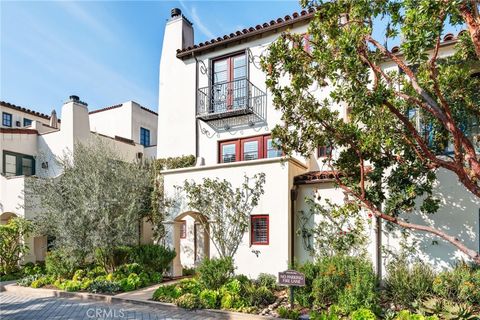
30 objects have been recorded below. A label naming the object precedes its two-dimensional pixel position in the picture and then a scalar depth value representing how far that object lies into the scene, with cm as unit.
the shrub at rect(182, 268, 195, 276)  1414
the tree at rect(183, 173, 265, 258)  1235
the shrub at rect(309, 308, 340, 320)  754
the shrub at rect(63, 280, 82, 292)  1137
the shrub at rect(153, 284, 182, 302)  981
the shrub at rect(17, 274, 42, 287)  1247
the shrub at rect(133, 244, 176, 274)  1275
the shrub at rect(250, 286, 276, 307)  920
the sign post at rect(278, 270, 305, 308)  837
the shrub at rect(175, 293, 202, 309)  913
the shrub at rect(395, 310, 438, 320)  721
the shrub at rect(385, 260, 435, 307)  830
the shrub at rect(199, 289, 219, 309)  912
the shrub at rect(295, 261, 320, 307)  889
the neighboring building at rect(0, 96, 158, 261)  1675
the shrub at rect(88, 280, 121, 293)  1109
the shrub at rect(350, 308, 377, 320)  732
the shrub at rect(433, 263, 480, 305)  785
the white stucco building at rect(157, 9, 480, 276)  1029
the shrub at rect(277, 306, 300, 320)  808
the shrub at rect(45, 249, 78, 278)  1266
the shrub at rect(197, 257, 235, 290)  1007
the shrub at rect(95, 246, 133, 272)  1275
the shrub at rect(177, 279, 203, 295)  1006
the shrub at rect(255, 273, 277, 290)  1080
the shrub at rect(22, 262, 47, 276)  1404
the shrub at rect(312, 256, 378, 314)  800
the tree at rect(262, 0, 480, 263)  650
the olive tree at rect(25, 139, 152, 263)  1229
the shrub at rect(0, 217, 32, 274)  1467
